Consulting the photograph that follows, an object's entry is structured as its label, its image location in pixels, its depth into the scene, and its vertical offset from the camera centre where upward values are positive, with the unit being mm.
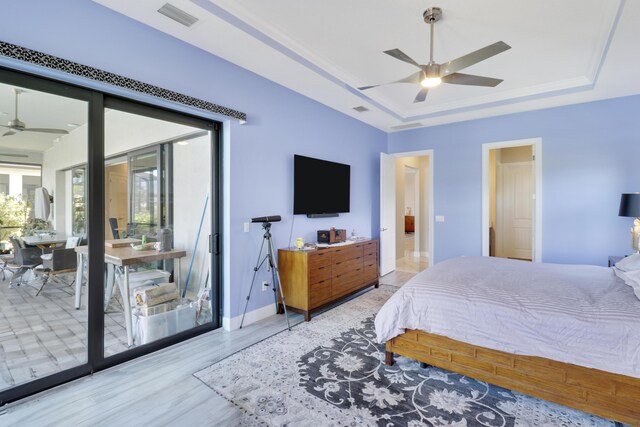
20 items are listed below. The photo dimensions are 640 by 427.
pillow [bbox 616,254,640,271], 2452 -422
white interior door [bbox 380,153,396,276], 5512 +0
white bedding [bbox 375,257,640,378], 1752 -650
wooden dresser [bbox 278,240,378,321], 3486 -765
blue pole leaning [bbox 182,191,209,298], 3283 -256
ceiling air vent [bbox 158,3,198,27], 2300 +1538
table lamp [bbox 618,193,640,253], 3375 +33
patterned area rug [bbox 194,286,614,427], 1883 -1253
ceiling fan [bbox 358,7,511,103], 2357 +1226
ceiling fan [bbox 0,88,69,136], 2066 +609
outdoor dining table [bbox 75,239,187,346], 2416 -431
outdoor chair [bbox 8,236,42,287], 2215 -334
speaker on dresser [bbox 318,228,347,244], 4153 -312
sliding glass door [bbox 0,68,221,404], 2168 -155
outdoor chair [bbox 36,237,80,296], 2396 -381
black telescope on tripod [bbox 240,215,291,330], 3340 -541
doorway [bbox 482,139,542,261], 7055 +239
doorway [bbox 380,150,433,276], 5598 +19
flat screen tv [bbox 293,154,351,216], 3965 +377
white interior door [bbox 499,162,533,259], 7082 +71
